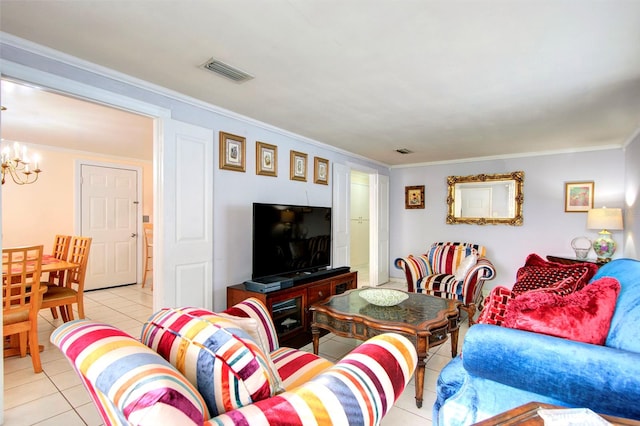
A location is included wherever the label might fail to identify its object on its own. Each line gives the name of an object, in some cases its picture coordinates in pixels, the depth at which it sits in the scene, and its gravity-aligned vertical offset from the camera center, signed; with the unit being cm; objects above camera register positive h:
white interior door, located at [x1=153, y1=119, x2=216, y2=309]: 258 -6
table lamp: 372 -17
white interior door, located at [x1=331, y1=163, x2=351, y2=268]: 453 -5
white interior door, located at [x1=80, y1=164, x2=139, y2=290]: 509 -20
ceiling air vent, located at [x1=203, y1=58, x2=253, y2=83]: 212 +98
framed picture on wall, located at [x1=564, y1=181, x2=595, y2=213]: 432 +21
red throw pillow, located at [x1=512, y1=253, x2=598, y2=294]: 185 -41
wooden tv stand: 279 -88
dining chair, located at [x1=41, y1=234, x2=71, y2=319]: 351 -50
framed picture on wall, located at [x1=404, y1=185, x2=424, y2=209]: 568 +25
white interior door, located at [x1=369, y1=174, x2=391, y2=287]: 561 -40
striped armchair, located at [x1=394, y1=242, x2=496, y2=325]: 361 -78
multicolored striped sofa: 70 -43
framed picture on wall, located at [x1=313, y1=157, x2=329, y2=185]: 420 +54
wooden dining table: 275 -57
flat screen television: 297 -30
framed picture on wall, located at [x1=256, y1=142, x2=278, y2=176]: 343 +57
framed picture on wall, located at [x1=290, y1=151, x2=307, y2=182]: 387 +56
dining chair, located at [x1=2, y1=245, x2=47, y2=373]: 236 -71
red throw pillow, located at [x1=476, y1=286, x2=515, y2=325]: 160 -49
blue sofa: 107 -59
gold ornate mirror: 480 +20
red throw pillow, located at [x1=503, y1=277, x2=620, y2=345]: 126 -42
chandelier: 448 +53
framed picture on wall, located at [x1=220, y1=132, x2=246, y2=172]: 306 +58
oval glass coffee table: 211 -79
